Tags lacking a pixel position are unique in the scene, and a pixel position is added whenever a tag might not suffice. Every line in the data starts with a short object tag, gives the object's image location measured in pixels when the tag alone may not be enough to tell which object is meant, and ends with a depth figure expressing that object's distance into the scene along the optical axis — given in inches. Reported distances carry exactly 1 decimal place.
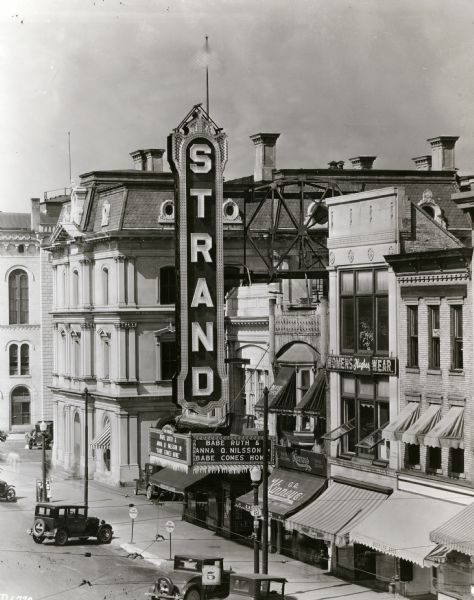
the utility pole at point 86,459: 2022.0
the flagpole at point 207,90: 1754.9
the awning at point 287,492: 1628.9
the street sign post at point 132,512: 1801.2
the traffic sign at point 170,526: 1637.6
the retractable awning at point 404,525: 1374.3
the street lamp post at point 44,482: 2162.9
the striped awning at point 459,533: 1279.5
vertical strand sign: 1696.6
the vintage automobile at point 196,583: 1332.4
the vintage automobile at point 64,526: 1804.9
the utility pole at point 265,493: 1466.8
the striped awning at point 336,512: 1501.0
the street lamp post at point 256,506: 1462.8
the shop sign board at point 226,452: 1715.1
